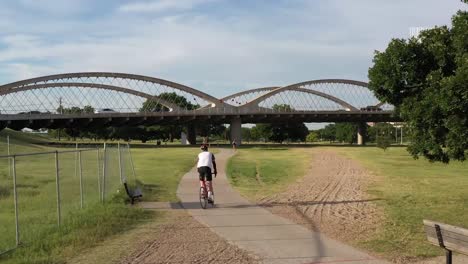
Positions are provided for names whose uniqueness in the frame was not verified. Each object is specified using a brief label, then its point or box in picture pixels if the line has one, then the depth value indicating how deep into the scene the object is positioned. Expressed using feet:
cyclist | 50.96
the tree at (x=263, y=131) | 439.02
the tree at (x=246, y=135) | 609.70
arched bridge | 293.64
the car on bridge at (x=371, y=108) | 374.71
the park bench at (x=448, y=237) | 22.47
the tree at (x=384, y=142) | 226.50
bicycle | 49.42
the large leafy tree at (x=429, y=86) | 40.96
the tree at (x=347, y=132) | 489.50
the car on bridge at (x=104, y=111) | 301.22
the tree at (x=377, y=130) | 352.63
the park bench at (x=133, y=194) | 52.98
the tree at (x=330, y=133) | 627.38
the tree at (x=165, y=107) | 385.91
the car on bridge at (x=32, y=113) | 292.16
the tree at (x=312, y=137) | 636.61
